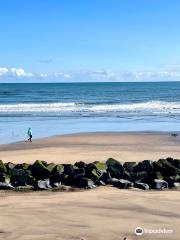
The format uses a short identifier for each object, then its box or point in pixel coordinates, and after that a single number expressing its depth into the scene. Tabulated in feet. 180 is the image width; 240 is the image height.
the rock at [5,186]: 43.16
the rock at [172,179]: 44.81
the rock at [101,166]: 47.86
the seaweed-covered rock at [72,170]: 46.73
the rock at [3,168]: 47.06
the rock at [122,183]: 43.65
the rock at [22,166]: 49.55
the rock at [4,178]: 44.96
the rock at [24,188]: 43.11
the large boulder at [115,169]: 47.07
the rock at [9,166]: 48.85
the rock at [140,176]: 46.05
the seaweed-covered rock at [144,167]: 48.44
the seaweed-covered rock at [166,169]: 47.27
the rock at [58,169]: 46.70
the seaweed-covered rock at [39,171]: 46.93
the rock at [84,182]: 43.75
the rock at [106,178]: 45.03
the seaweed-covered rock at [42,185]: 43.06
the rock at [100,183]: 44.62
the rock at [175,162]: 51.19
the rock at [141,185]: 43.24
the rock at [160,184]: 43.55
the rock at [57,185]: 43.91
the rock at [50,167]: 47.58
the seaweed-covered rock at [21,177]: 44.91
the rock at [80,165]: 49.78
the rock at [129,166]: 48.93
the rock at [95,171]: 45.29
